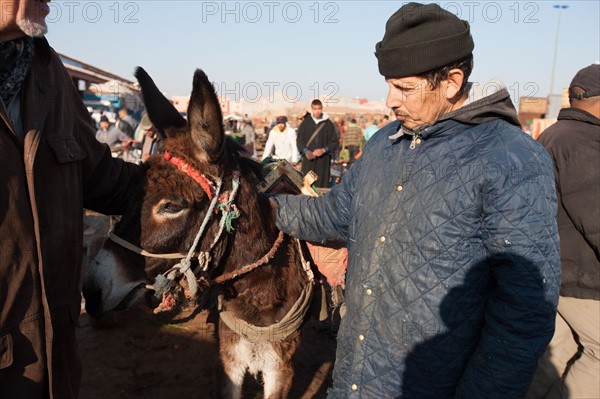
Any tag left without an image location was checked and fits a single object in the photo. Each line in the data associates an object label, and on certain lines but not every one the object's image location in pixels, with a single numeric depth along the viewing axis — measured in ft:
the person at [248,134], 60.28
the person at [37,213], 5.43
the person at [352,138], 51.37
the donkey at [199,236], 7.19
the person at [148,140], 23.84
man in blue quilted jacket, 5.17
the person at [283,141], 35.42
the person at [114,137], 37.65
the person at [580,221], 9.28
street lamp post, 101.47
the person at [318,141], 33.01
